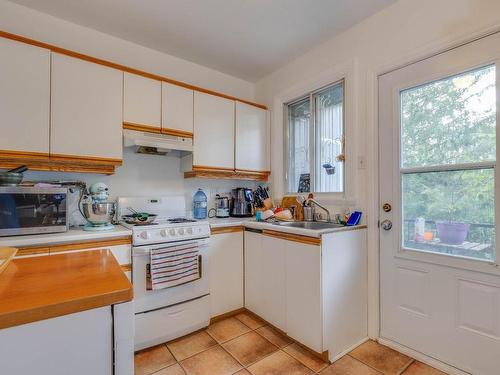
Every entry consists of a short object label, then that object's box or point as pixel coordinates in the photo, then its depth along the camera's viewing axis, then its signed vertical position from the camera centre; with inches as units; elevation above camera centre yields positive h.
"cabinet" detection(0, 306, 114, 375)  22.6 -14.3
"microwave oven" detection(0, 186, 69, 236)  61.5 -4.8
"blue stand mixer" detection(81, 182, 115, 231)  74.0 -5.3
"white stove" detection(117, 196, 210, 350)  72.4 -29.1
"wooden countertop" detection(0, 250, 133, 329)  23.3 -10.3
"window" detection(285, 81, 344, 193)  92.4 +19.3
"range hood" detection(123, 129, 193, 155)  80.8 +15.8
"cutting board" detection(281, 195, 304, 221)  96.6 -5.2
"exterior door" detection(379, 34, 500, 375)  58.3 -3.9
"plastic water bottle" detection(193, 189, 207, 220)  105.7 -6.2
